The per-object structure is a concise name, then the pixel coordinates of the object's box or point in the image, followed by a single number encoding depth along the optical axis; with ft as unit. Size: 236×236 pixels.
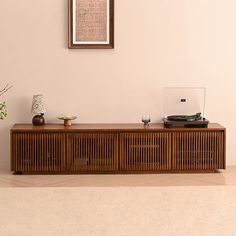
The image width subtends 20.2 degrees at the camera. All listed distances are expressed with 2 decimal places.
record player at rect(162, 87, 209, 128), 23.81
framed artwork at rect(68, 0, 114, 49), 23.36
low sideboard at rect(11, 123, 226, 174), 22.18
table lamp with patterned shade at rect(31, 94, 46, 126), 23.02
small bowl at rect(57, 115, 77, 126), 23.03
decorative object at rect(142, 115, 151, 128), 22.89
